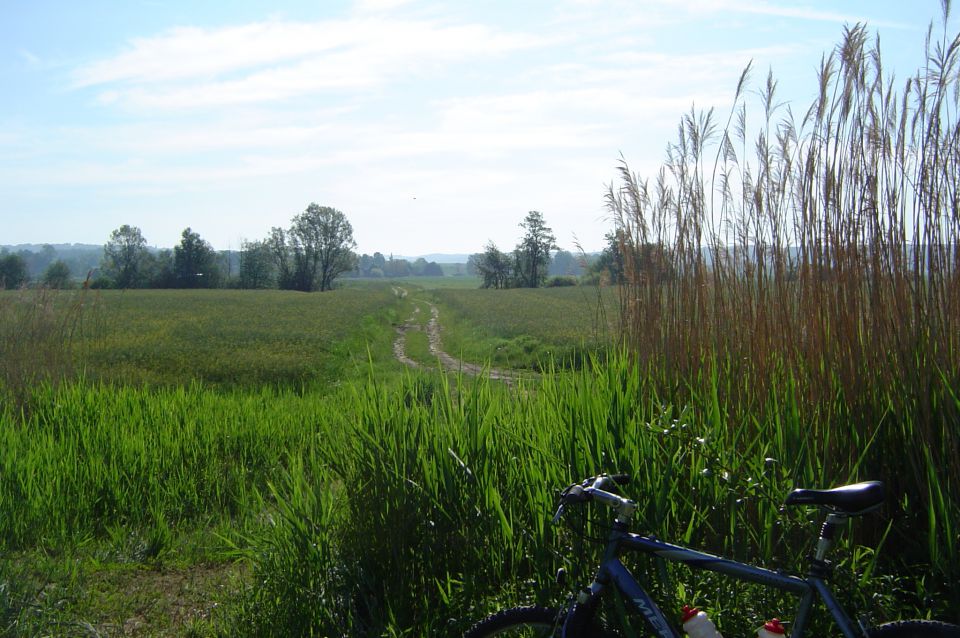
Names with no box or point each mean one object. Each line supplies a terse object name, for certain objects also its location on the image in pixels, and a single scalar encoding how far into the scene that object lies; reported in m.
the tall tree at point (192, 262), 85.25
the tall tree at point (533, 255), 87.50
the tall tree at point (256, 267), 94.81
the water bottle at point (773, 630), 2.07
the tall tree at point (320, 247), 97.38
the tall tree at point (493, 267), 94.75
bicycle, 2.04
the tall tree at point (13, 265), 69.12
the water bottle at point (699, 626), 2.10
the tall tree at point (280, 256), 95.88
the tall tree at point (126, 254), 73.88
